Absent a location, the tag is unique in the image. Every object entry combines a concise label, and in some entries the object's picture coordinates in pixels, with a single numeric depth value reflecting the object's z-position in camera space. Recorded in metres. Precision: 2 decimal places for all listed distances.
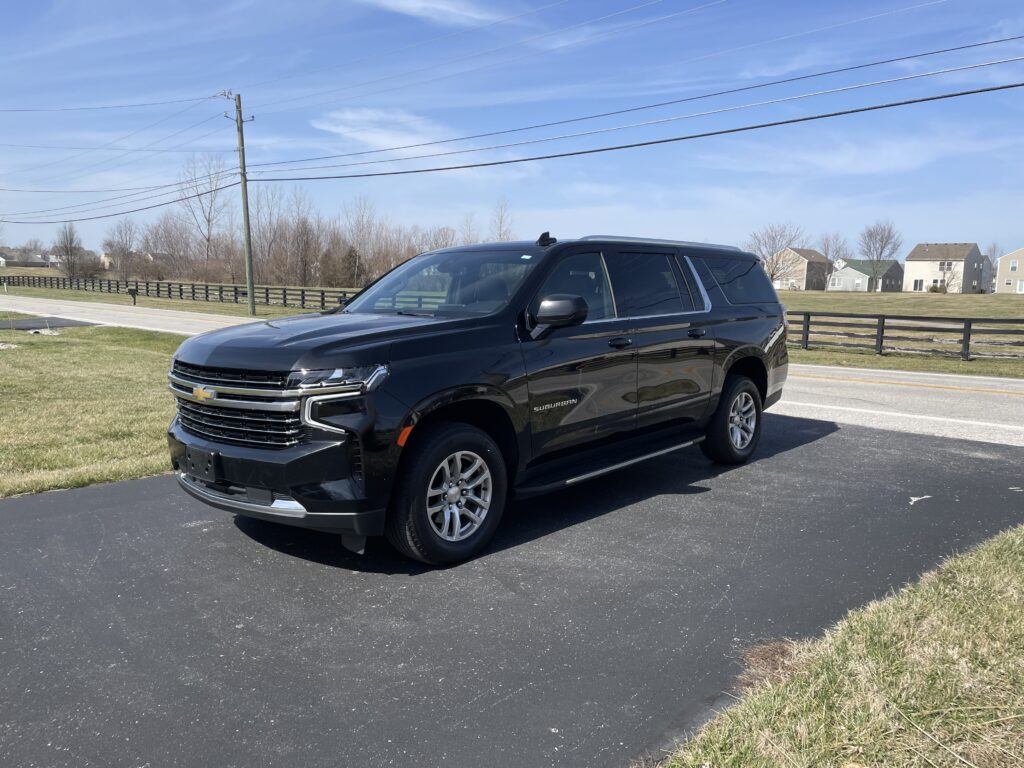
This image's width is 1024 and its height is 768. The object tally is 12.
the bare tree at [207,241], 77.00
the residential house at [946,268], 107.31
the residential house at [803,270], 115.38
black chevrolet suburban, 4.15
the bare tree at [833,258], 122.12
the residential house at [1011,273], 102.12
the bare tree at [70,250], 80.62
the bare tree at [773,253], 87.56
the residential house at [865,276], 114.62
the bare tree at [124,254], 81.88
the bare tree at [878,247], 109.88
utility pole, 34.75
